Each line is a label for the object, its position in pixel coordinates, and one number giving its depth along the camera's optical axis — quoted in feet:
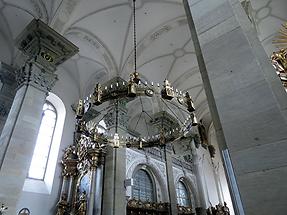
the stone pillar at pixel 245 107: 4.69
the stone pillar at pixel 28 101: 15.39
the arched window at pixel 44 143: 26.32
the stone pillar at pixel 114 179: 21.78
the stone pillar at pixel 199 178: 40.27
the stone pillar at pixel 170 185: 29.68
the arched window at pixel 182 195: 39.73
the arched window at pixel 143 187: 32.18
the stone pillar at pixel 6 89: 24.03
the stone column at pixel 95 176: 22.18
